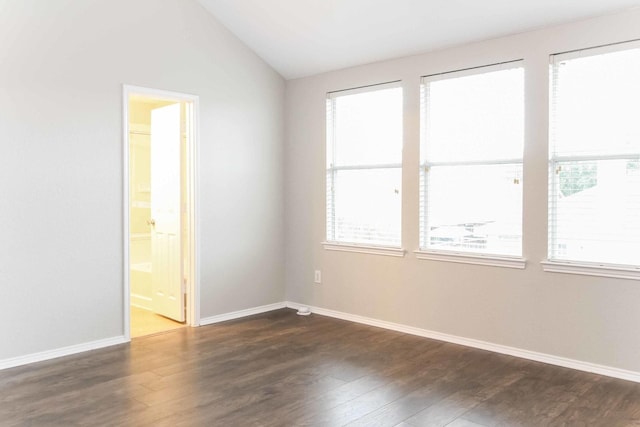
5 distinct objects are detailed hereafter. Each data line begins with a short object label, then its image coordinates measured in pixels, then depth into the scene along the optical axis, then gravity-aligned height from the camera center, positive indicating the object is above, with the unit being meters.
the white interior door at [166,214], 4.85 -0.07
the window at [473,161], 3.90 +0.36
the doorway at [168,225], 4.36 -0.17
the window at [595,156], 3.37 +0.34
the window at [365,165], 4.62 +0.39
